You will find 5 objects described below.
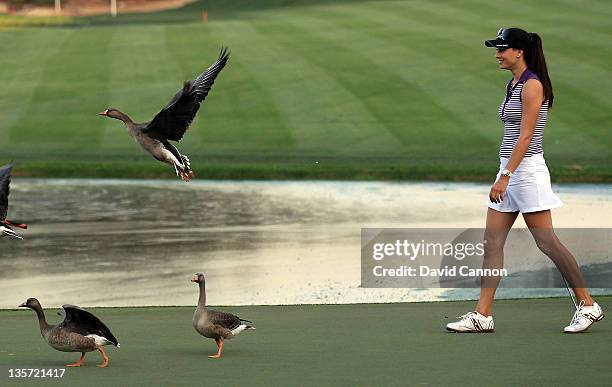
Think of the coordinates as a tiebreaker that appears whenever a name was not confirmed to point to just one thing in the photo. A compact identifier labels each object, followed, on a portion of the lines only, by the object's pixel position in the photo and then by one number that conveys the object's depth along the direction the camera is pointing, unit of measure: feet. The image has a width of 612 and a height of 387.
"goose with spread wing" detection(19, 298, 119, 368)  56.90
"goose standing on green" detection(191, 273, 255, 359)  60.13
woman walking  64.90
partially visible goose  64.39
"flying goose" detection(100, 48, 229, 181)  65.26
